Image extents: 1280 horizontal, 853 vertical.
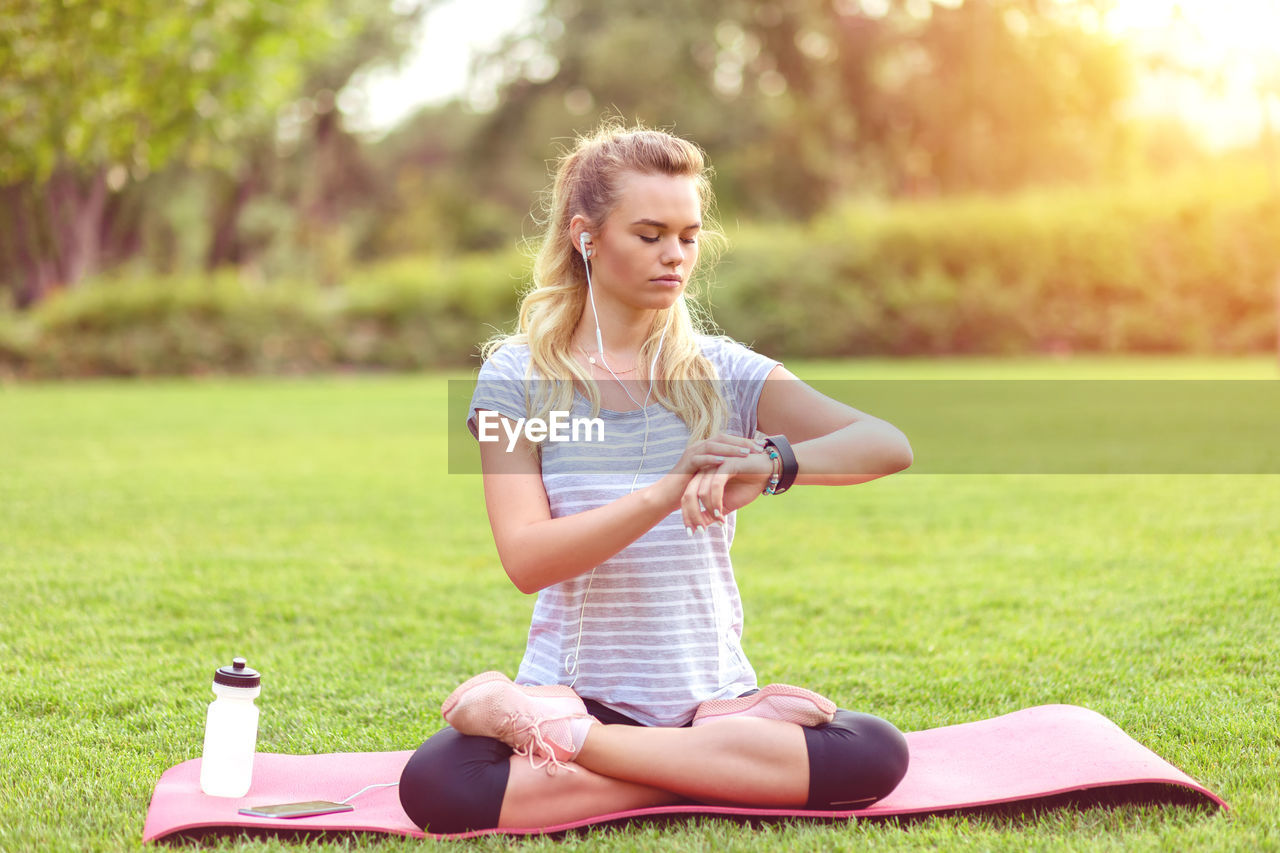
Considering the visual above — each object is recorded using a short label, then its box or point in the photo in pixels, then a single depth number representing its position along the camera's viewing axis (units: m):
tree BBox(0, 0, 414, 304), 9.55
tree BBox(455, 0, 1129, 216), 25.03
